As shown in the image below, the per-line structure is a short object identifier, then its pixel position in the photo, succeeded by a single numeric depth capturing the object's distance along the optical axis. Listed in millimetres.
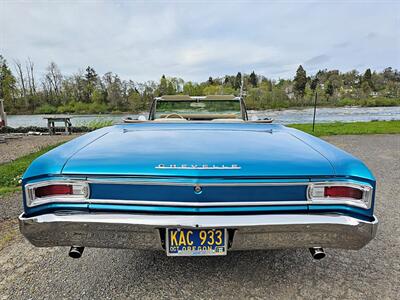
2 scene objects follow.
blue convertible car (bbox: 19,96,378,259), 1625
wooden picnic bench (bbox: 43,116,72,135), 14164
